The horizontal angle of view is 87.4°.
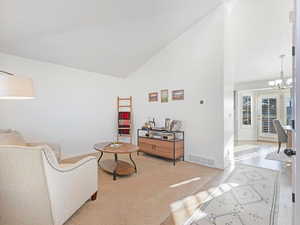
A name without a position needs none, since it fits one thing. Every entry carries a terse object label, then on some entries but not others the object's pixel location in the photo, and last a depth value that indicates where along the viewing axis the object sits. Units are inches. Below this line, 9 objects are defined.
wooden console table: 141.6
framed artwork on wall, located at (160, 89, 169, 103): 164.6
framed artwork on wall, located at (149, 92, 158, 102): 174.4
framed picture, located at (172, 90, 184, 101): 153.3
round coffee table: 109.0
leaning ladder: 193.5
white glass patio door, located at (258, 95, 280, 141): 240.0
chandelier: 170.4
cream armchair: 52.3
